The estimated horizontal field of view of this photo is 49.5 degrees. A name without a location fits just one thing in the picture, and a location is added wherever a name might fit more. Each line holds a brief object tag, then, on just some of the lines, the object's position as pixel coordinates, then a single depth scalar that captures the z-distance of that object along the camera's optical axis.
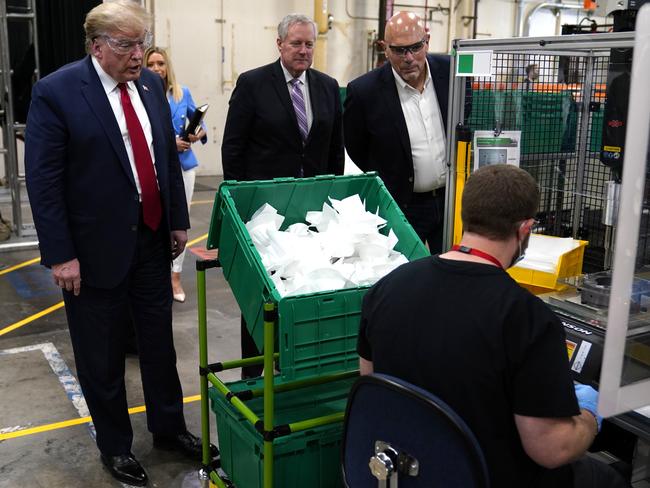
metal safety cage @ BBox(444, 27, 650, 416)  2.51
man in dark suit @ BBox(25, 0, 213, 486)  2.31
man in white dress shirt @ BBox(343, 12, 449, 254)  3.02
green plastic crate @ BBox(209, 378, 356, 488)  2.15
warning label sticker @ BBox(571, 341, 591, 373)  1.82
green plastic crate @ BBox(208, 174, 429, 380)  1.94
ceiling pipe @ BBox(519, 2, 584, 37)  12.05
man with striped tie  3.05
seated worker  1.36
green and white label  2.35
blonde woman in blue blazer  4.16
